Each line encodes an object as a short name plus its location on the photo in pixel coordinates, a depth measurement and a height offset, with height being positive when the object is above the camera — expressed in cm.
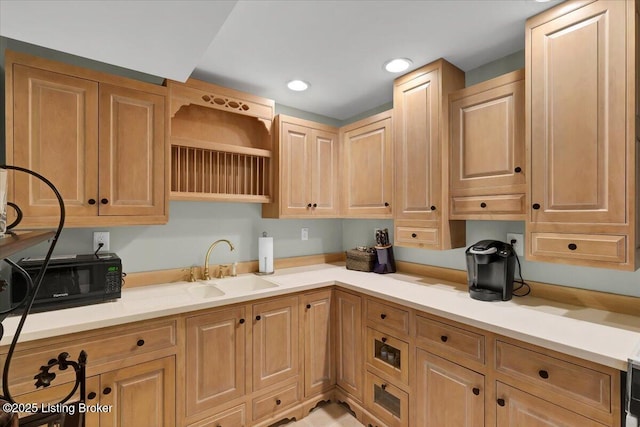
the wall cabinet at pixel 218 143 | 213 +52
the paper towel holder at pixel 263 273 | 250 -49
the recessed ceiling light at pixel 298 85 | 229 +97
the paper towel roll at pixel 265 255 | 252 -34
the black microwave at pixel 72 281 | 153 -35
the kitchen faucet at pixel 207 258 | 229 -33
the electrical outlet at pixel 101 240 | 194 -16
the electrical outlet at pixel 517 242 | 188 -18
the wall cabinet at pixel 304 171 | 247 +36
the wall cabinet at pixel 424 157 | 200 +38
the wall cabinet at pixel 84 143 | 153 +39
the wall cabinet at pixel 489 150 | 170 +38
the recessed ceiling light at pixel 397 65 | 200 +99
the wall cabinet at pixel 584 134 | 131 +37
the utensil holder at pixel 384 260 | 253 -38
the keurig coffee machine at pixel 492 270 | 173 -32
